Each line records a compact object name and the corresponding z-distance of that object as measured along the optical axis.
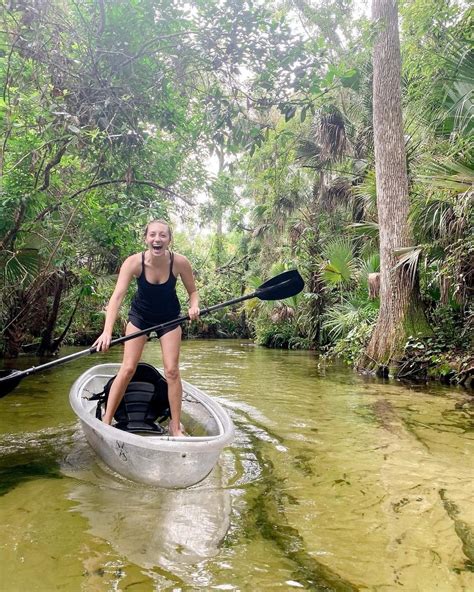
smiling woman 3.65
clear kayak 2.86
